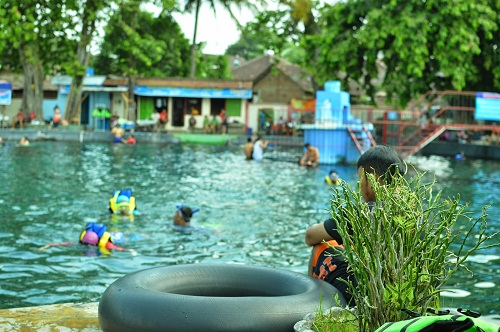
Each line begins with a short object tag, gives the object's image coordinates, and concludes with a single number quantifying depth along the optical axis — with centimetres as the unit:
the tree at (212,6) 4650
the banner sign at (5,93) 3681
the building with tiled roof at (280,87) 5084
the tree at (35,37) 3669
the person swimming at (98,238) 1014
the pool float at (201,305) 411
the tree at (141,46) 4175
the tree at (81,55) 3947
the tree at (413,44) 3328
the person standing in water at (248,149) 2700
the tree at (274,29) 4466
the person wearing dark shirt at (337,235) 455
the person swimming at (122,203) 1300
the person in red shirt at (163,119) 4456
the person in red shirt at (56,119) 3894
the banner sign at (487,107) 3083
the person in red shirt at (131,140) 3573
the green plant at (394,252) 346
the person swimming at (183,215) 1195
